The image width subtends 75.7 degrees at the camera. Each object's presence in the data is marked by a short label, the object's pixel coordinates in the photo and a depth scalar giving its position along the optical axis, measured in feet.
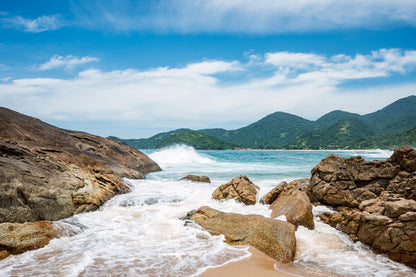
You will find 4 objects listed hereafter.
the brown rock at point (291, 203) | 25.29
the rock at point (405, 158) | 31.01
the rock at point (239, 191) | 35.99
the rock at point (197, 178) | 55.75
